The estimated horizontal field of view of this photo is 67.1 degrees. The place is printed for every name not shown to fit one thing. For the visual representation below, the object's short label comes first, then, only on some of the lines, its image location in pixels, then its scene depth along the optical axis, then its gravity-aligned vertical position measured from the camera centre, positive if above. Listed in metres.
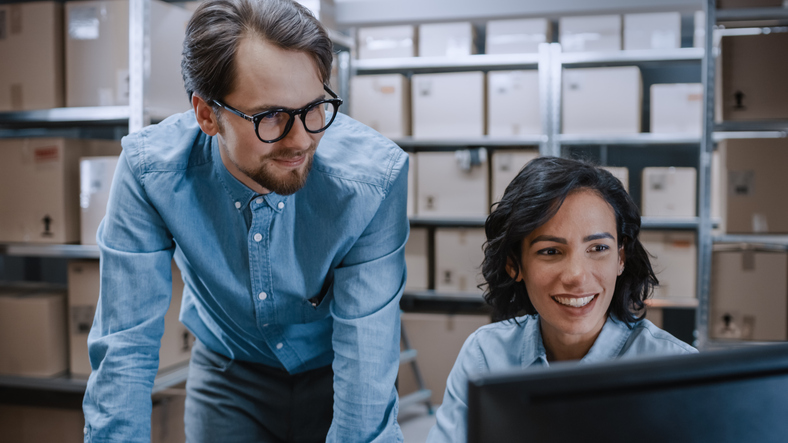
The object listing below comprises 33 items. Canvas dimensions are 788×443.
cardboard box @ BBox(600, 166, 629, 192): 2.78 +0.19
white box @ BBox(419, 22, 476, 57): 3.12 +0.91
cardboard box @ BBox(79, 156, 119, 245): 1.87 +0.06
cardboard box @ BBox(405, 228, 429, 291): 3.17 -0.26
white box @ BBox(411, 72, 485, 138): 3.05 +0.56
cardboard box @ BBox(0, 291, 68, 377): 1.95 -0.41
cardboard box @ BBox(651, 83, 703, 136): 2.85 +0.50
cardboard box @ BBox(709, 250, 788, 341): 2.28 -0.32
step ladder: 2.82 -0.87
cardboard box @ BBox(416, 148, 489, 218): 3.06 +0.14
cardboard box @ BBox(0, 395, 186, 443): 1.92 -0.71
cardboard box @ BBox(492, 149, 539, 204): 3.00 +0.24
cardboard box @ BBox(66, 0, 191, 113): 1.86 +0.50
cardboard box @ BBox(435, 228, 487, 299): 3.09 -0.24
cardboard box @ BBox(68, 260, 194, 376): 1.92 -0.35
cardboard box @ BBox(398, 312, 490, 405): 3.10 -0.70
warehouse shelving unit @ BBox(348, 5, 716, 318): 2.89 +0.69
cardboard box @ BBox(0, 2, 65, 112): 1.93 +0.51
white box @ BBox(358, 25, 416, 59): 3.18 +0.92
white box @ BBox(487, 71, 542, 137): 3.00 +0.55
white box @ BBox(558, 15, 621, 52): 2.95 +0.90
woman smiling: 0.95 -0.11
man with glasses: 0.85 -0.02
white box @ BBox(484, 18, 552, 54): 3.05 +0.91
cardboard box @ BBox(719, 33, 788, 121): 2.20 +0.51
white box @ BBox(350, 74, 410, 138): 3.12 +0.58
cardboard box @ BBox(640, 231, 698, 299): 2.88 -0.23
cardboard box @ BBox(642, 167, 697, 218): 2.86 +0.10
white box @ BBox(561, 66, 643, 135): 2.89 +0.55
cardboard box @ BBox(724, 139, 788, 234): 2.24 +0.10
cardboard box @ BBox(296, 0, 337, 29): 2.80 +0.98
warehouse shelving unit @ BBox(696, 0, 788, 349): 2.20 +0.19
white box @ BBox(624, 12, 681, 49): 2.90 +0.90
